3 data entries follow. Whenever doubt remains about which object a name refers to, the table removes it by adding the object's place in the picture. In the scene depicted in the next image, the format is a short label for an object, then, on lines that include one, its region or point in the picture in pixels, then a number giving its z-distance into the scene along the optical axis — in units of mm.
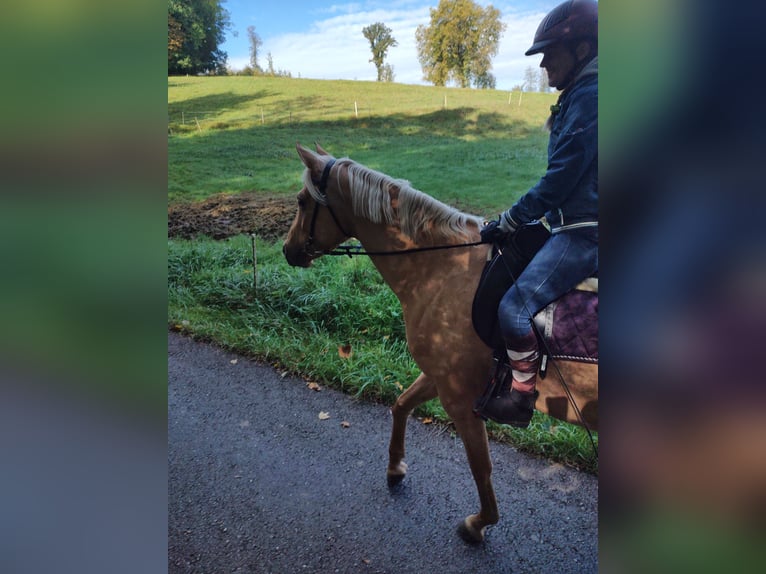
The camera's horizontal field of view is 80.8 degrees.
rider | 1725
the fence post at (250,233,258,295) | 5072
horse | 2260
